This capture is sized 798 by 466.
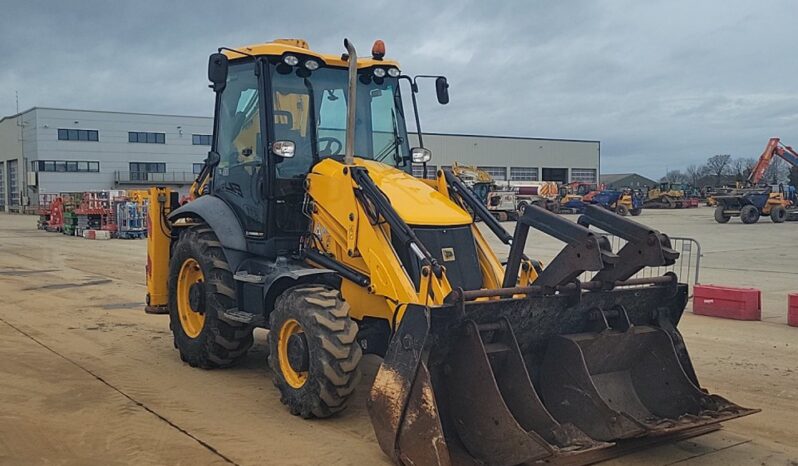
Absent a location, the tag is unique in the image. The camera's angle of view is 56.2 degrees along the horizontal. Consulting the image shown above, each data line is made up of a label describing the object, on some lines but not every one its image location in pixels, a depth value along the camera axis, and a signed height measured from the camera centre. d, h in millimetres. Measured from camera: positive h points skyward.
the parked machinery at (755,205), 36094 -797
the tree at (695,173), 91500 +2032
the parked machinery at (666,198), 55406 -676
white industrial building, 62406 +3540
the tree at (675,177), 99250 +1644
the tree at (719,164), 89188 +3023
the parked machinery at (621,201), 45625 -739
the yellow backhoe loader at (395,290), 4777 -779
